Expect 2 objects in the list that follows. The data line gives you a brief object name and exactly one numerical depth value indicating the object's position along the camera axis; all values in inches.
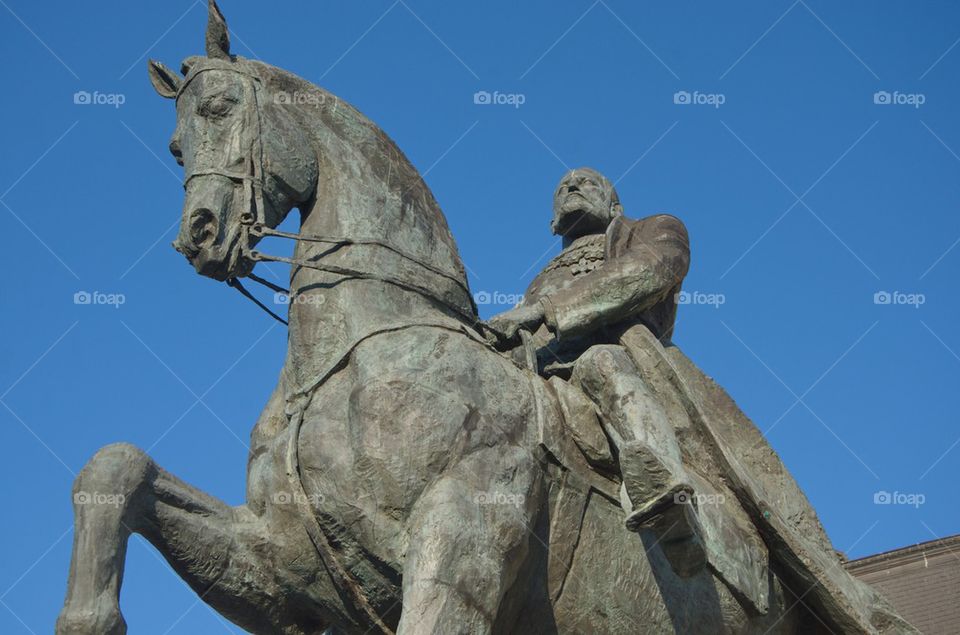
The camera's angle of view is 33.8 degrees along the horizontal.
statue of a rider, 355.9
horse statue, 342.3
